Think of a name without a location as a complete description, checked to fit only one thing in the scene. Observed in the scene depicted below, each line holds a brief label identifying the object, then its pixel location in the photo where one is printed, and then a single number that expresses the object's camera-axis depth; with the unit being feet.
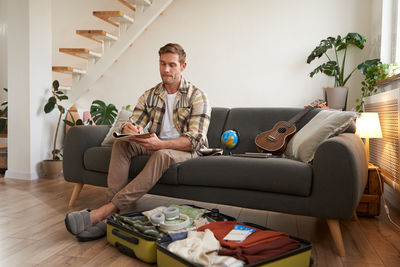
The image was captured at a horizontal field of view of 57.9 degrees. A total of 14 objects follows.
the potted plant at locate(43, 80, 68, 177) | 12.43
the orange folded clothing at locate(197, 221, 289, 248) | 5.01
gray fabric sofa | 5.84
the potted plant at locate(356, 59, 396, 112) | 10.08
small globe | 8.78
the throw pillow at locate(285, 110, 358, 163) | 6.91
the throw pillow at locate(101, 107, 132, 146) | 9.19
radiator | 7.96
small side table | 8.07
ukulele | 8.03
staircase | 15.57
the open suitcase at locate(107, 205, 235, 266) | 5.40
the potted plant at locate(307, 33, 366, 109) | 12.98
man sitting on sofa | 6.92
